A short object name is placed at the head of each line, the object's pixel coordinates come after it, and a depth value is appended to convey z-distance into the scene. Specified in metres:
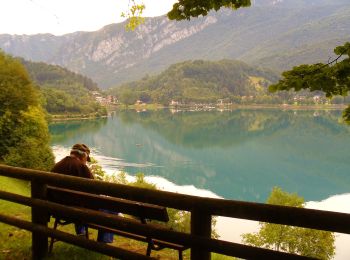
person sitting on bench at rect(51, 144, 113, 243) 7.57
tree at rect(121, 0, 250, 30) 5.03
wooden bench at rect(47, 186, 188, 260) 5.37
